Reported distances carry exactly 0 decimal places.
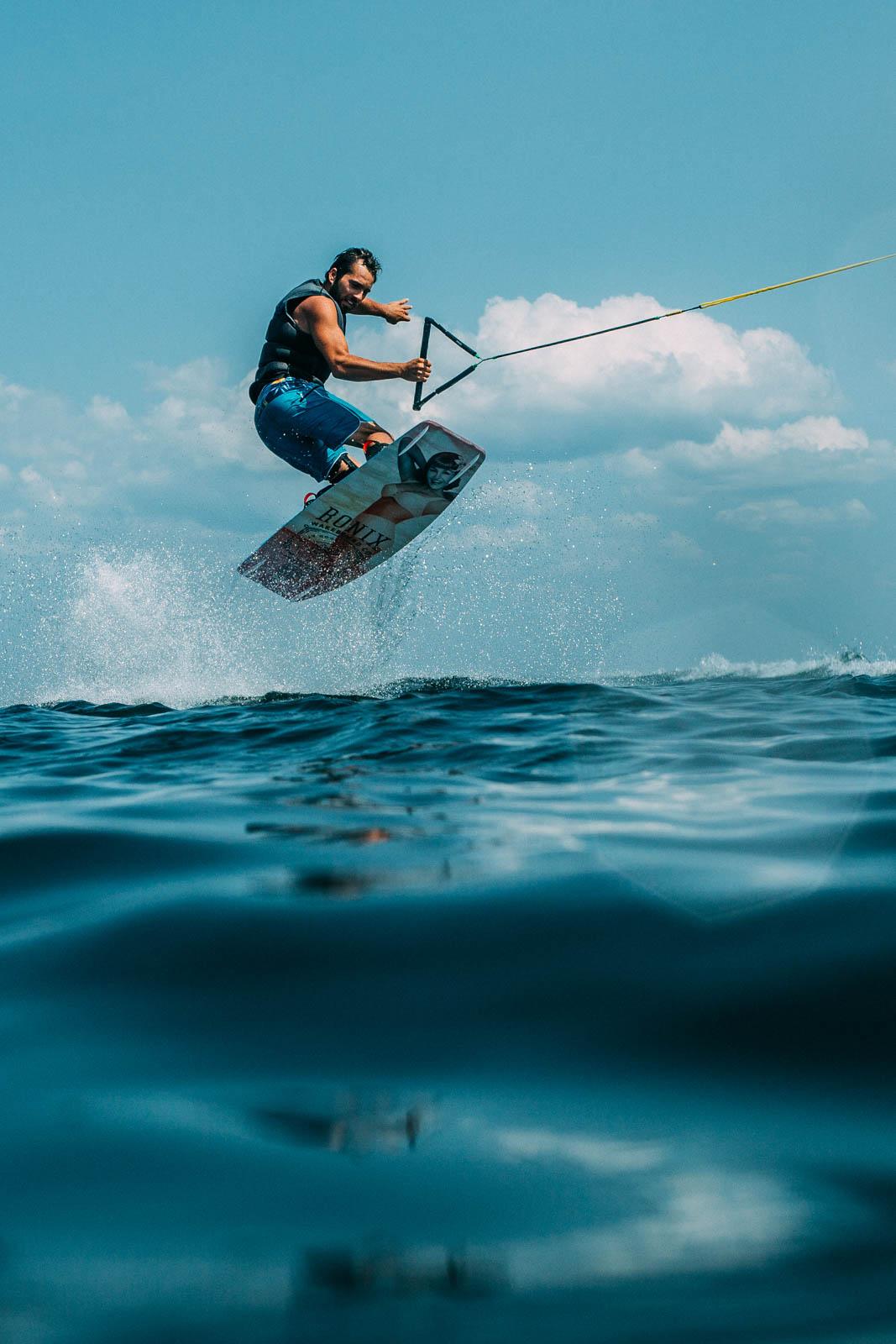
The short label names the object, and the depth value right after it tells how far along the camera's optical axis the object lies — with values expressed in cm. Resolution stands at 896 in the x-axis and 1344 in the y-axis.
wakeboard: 905
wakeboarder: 931
